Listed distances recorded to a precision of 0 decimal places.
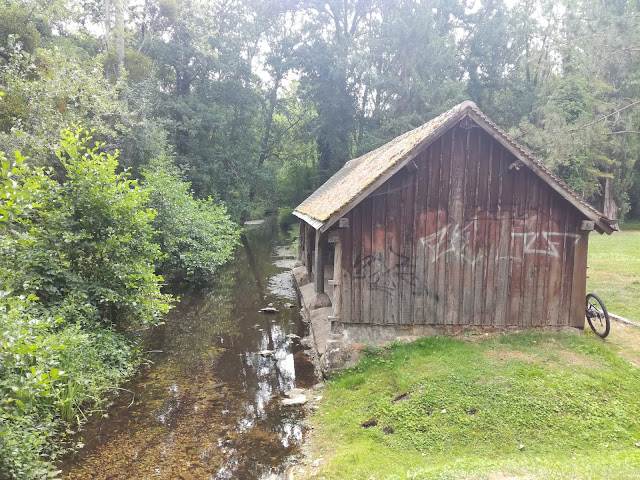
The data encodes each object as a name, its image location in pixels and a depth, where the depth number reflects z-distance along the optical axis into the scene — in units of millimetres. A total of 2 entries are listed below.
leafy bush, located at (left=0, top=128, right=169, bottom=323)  8617
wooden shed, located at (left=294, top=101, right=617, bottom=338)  8859
